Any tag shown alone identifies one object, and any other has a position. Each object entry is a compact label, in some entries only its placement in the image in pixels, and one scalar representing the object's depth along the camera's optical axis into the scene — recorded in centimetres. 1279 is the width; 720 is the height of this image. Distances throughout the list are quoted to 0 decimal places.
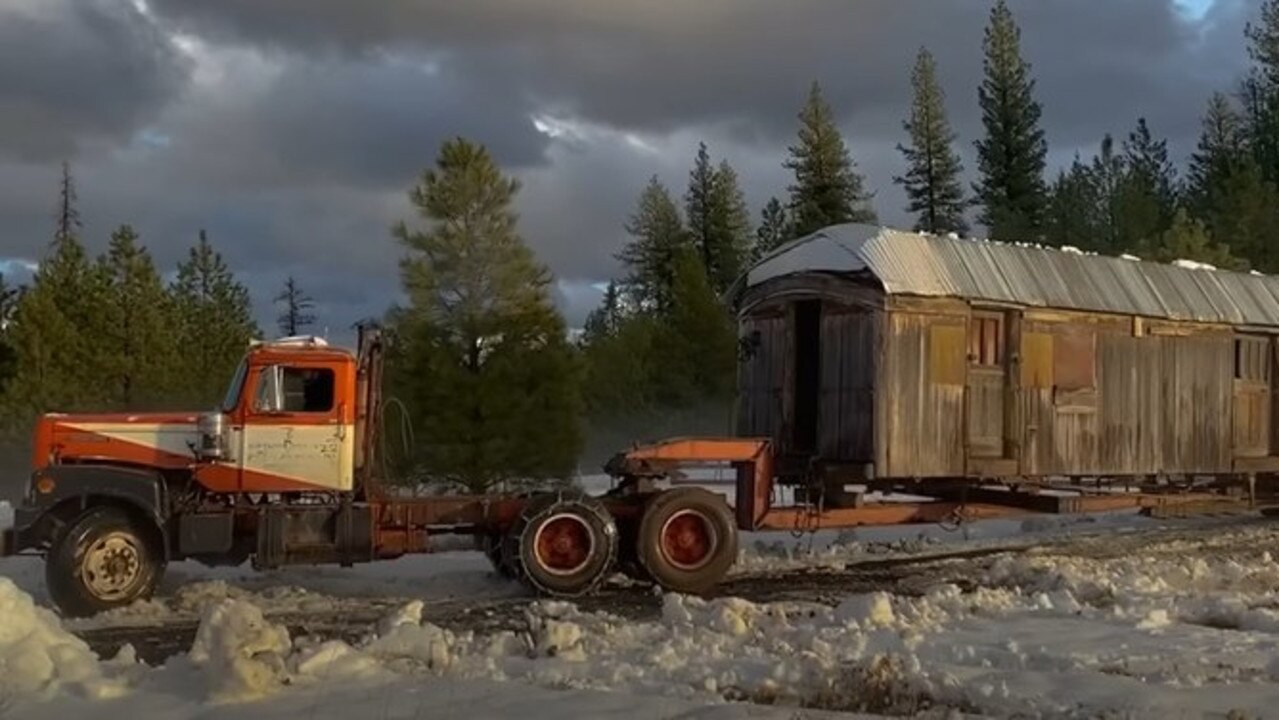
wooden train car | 1734
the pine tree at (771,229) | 6331
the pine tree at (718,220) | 6544
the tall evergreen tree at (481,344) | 2684
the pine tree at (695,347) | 4325
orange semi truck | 1357
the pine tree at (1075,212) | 5076
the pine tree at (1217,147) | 6456
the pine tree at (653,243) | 6228
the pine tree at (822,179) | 5778
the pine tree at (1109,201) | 4766
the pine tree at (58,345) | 3453
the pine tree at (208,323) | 3909
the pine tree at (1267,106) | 6512
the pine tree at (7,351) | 3619
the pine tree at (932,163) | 6050
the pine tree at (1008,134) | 6009
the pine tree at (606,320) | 5653
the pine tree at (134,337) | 3569
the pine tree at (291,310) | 7181
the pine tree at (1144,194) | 4616
